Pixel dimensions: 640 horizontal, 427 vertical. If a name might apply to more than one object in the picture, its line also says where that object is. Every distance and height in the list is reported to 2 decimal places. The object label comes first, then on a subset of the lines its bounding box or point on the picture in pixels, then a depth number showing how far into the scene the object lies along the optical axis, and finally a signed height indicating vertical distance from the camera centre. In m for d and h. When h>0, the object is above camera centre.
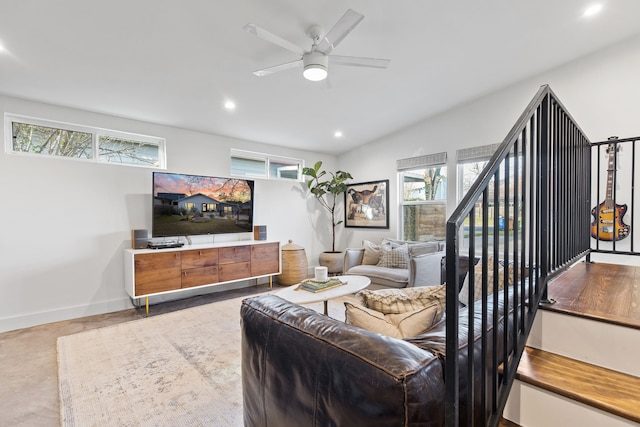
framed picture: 5.40 +0.14
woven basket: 4.95 -0.88
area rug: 1.82 -1.21
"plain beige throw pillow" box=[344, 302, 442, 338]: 1.40 -0.51
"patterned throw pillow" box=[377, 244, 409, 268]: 4.23 -0.64
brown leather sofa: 0.77 -0.48
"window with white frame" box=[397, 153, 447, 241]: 4.69 +0.26
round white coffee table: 2.62 -0.74
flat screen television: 3.82 +0.09
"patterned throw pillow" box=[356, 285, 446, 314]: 1.55 -0.46
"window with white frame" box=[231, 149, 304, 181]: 4.93 +0.79
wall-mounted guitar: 3.10 -0.09
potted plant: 5.39 +0.40
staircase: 0.99 -0.59
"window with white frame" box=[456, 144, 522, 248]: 4.05 +0.68
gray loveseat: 3.59 -0.68
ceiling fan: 2.05 +1.21
